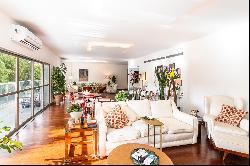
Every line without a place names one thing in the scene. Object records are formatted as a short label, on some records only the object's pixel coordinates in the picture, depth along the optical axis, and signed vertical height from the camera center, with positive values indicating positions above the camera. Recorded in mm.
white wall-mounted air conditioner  3045 +782
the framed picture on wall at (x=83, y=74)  12711 +465
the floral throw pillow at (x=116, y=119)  2658 -568
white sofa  2199 -569
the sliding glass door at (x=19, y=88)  3208 -171
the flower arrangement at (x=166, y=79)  3659 +40
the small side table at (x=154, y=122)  1247 -305
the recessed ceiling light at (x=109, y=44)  5295 +1111
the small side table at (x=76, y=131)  2146 -651
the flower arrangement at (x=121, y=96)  3418 -293
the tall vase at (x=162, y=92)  3730 -230
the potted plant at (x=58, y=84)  6980 -135
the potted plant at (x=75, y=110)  2352 -394
